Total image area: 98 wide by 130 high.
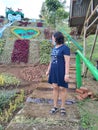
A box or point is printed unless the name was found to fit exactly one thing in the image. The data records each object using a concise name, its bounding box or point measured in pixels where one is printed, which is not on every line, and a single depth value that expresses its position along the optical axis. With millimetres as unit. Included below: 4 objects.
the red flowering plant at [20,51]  4464
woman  1786
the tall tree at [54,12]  8735
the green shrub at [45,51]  4362
